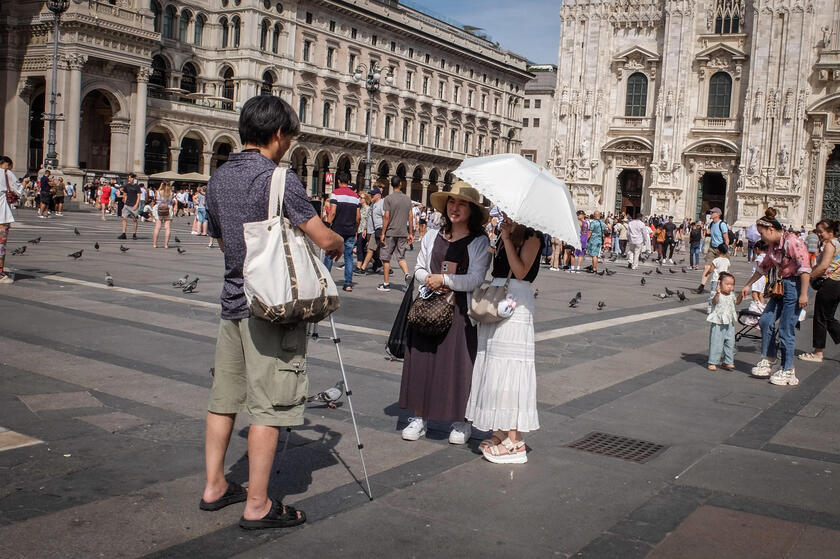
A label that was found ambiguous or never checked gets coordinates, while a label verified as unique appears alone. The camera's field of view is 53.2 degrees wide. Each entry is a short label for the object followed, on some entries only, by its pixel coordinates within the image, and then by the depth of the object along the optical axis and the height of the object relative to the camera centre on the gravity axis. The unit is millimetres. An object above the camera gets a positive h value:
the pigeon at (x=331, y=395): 5875 -1220
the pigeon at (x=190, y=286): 11219 -999
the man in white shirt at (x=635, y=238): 23875 +71
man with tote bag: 3756 -540
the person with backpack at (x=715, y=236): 17625 +234
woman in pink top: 8094 -441
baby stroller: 10367 -862
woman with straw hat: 5305 -708
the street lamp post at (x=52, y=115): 32625 +3781
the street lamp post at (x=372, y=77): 30281 +5275
